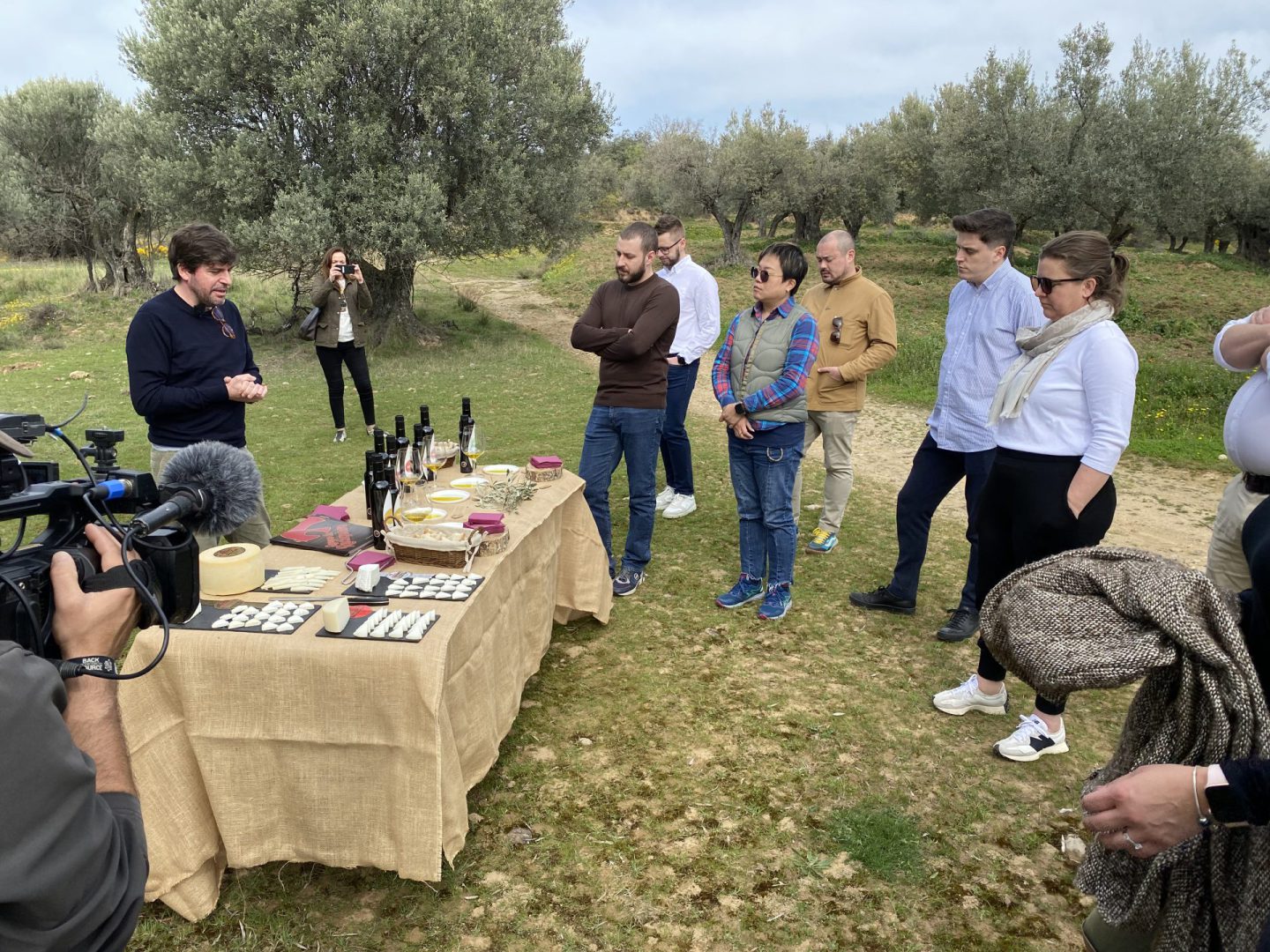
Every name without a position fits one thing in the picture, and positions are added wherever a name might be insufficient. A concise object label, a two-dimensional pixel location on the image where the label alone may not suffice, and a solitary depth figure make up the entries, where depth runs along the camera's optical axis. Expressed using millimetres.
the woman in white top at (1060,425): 3164
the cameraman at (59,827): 1086
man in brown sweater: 4621
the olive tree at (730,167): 28141
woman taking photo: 8625
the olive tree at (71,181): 18406
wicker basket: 3164
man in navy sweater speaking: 3727
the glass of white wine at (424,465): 3650
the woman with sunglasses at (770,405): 4410
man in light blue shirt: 4305
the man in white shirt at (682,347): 6535
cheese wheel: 2775
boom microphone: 2266
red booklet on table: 3329
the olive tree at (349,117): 12469
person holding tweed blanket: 1534
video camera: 1361
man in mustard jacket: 5441
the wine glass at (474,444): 4539
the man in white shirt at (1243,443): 2629
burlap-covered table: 2488
